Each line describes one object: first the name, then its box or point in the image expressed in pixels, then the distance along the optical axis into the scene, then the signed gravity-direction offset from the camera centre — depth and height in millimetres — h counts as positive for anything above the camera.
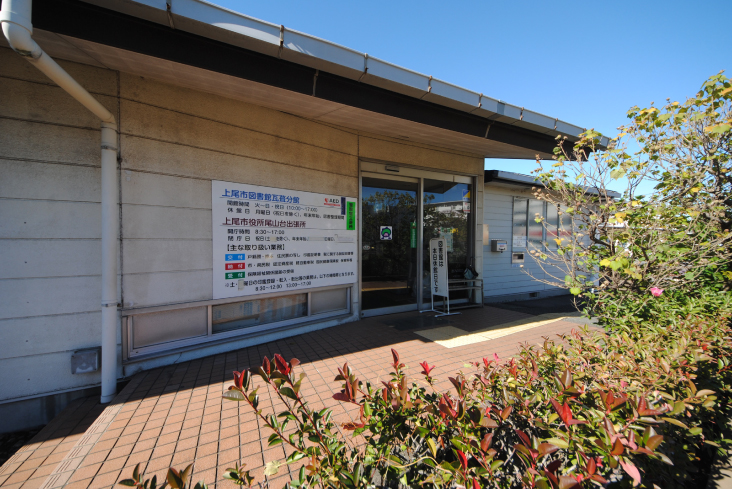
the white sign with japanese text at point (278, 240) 4281 +12
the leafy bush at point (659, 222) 2979 +223
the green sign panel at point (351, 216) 5676 +457
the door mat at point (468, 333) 4762 -1516
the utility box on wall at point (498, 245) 8508 -79
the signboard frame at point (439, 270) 6230 -583
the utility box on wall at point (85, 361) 3334 -1314
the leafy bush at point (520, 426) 1147 -804
